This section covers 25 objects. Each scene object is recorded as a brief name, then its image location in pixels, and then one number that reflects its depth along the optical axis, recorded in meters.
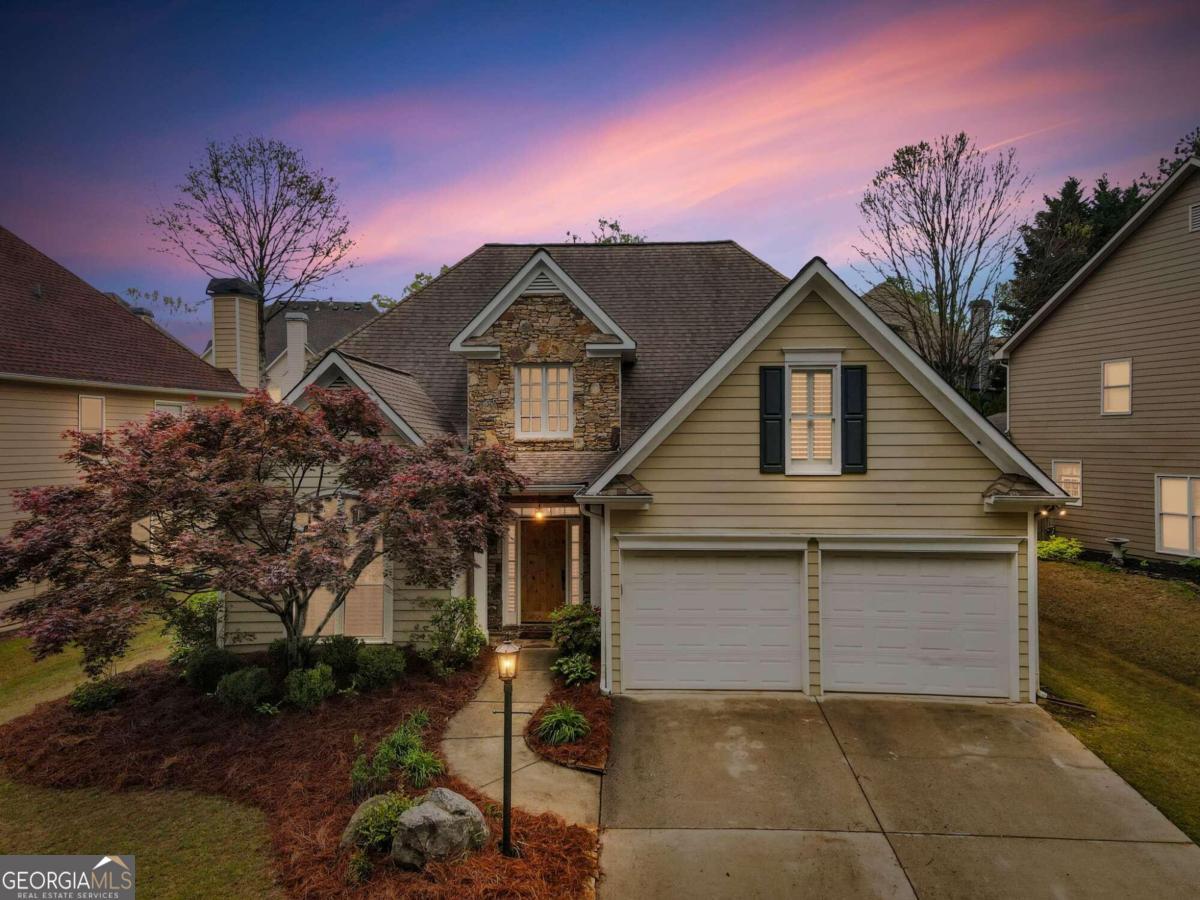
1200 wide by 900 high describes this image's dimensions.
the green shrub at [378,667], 8.29
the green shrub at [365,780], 5.66
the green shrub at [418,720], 7.06
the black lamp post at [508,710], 4.84
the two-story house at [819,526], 8.05
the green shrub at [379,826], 4.82
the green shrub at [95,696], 7.70
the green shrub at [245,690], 7.63
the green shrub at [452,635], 9.23
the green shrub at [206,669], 8.28
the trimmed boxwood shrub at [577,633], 9.31
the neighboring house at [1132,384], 13.95
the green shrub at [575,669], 8.70
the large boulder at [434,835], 4.64
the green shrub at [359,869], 4.49
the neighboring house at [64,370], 12.79
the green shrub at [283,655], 8.27
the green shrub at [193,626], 8.38
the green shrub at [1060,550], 15.88
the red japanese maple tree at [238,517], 6.43
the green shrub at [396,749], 6.05
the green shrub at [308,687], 7.64
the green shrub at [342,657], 8.52
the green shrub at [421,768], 5.89
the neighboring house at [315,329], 26.36
